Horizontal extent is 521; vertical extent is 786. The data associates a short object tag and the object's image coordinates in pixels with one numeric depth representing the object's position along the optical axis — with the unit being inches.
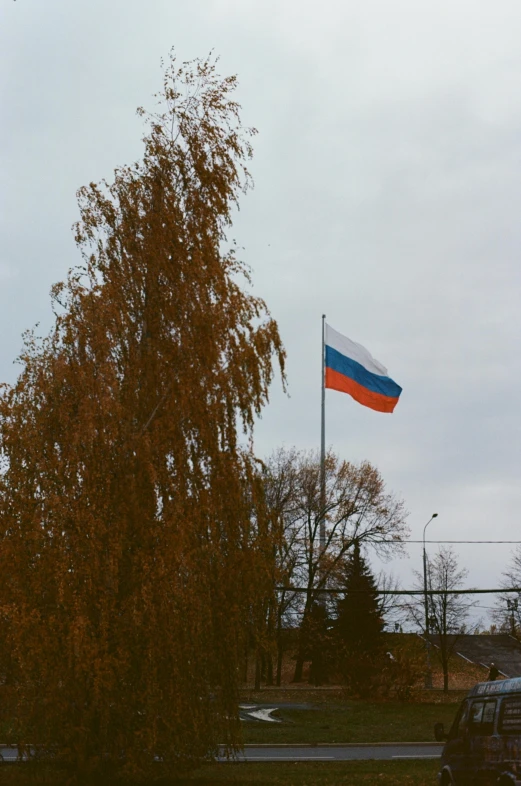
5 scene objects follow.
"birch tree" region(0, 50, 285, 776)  522.0
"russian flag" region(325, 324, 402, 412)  1446.9
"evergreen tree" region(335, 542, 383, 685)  1713.8
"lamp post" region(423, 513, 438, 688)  1538.9
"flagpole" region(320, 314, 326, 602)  1505.5
